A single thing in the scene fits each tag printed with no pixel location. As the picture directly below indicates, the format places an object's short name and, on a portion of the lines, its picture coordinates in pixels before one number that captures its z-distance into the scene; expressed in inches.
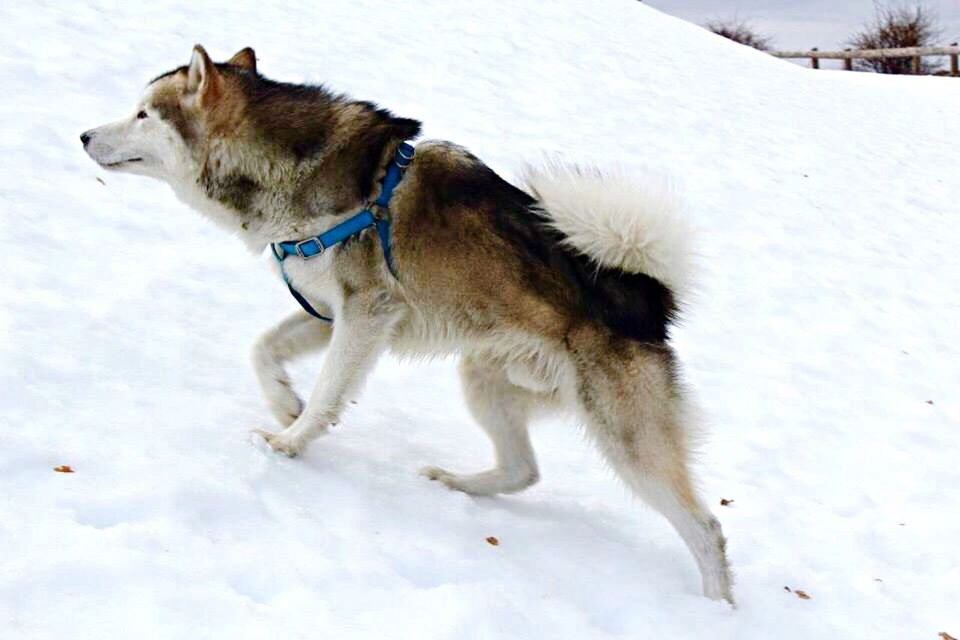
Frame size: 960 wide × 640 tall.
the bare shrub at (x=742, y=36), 1172.5
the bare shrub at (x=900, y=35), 1131.9
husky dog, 152.7
